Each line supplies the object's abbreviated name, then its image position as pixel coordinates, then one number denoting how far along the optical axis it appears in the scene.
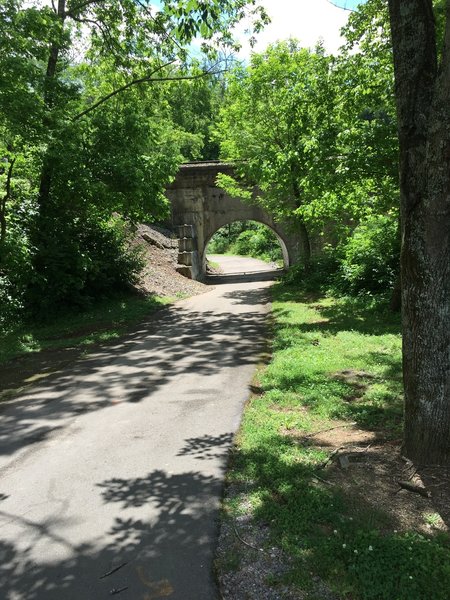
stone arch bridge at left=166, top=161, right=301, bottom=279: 24.00
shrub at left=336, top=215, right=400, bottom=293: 13.39
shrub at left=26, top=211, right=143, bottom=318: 12.84
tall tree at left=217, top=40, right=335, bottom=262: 11.91
